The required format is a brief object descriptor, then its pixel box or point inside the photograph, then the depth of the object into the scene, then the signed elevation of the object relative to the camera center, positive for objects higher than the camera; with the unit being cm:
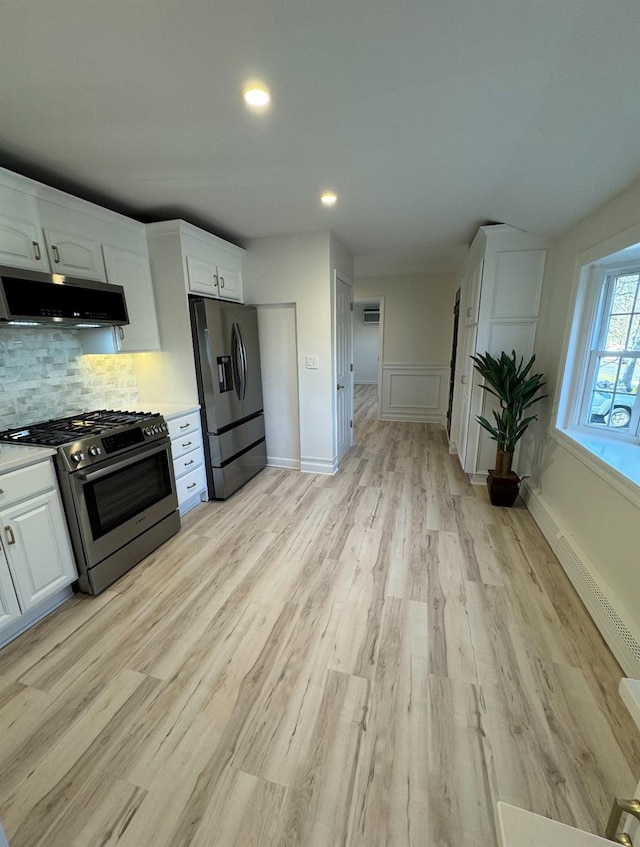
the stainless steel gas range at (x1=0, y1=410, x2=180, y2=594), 195 -87
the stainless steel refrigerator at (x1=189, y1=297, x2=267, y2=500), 292 -42
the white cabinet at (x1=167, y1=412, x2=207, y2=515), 279 -96
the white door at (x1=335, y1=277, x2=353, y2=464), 390 -30
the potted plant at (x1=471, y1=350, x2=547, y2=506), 289 -57
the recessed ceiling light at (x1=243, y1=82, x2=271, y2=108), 140 +102
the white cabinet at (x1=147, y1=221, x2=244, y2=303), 274 +75
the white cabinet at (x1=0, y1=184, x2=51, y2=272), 186 +63
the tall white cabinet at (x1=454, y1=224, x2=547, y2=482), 298 +31
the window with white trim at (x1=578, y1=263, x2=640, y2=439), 216 -14
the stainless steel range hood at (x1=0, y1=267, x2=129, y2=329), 181 +26
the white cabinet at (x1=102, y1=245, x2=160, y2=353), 253 +37
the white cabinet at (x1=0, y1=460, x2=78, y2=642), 170 -102
